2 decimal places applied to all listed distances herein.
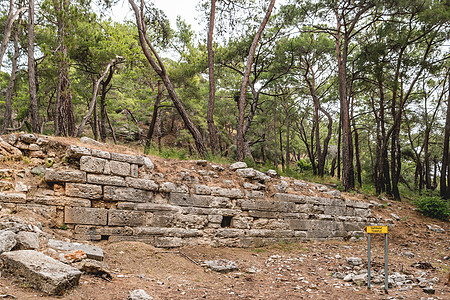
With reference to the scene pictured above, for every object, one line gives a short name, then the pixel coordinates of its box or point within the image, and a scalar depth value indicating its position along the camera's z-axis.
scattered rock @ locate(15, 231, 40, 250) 3.79
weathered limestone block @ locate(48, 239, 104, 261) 4.30
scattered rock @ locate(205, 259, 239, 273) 5.42
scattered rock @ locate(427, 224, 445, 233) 10.44
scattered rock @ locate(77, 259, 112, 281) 3.96
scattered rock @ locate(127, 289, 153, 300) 3.43
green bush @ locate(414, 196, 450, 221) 11.58
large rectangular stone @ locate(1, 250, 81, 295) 3.10
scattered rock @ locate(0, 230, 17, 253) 3.57
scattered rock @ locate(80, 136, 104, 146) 6.42
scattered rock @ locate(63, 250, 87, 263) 4.03
